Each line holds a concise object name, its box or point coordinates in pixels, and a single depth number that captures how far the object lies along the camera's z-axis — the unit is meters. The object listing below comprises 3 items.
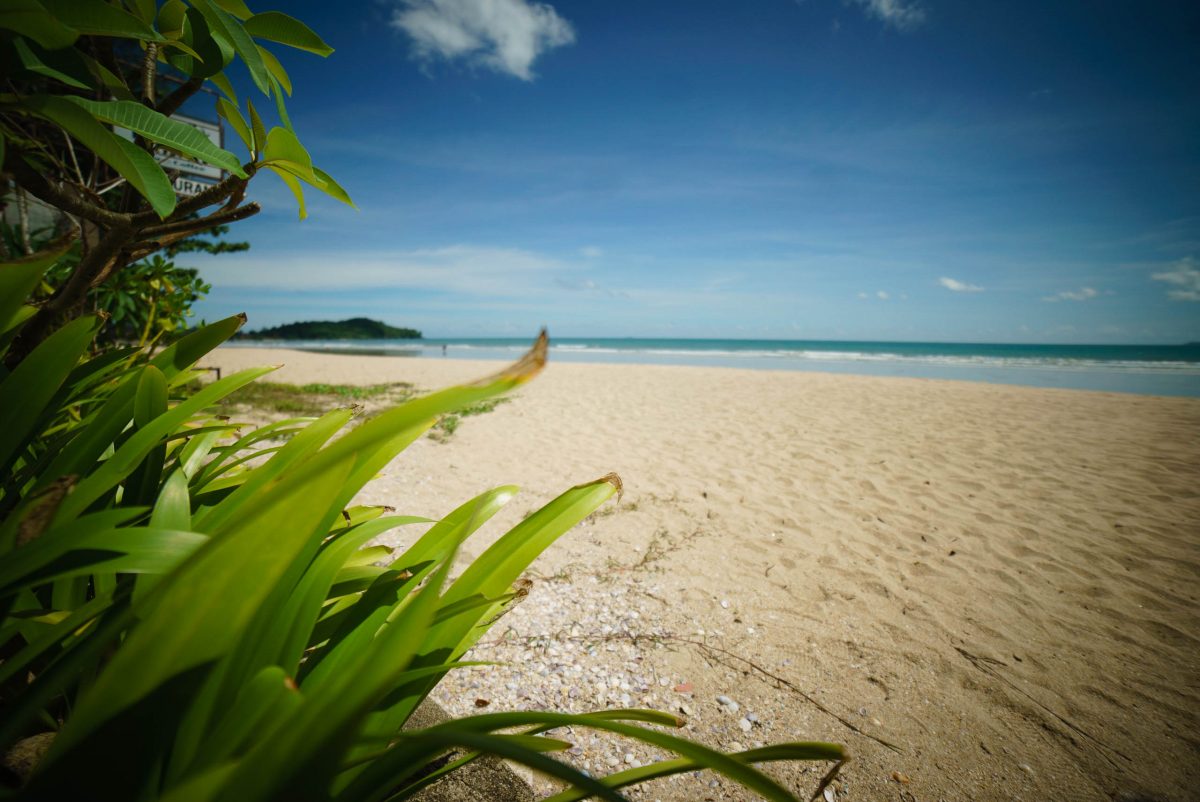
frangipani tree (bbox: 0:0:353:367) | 0.57
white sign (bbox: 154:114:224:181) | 1.57
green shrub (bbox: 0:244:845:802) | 0.37
